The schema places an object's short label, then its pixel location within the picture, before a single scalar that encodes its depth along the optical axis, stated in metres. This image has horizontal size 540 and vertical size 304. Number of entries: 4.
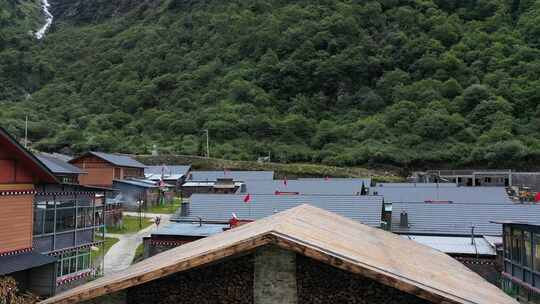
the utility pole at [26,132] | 64.26
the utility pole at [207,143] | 60.70
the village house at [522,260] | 13.04
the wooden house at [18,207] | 14.53
